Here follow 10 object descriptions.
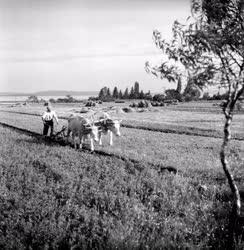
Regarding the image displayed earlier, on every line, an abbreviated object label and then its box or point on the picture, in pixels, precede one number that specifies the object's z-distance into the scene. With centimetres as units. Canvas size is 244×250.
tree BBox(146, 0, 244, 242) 700
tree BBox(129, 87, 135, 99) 14315
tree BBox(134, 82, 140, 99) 14381
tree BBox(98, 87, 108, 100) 15800
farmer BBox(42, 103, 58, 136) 2210
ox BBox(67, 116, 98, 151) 1796
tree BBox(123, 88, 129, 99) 15050
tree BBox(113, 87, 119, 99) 16062
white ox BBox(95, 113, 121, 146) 1992
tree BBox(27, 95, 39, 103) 14065
